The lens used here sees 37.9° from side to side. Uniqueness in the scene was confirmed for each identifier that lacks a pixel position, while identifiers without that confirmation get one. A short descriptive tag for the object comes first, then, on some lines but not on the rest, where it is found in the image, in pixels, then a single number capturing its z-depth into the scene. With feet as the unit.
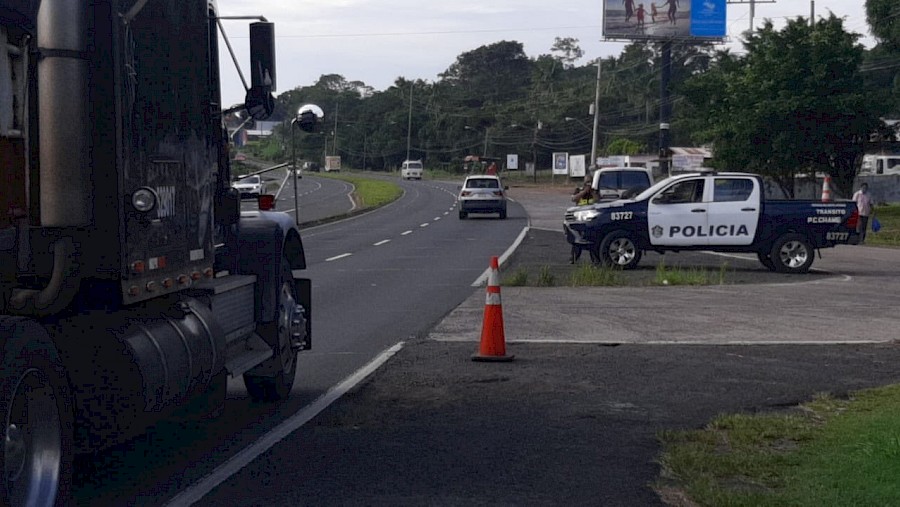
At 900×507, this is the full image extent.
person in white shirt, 115.08
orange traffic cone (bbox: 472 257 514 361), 39.52
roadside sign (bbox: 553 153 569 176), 349.64
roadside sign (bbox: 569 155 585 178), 322.14
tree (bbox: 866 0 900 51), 175.01
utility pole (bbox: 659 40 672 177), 208.76
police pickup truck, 79.61
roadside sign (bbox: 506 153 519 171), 402.31
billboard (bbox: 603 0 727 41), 253.85
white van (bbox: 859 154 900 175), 241.96
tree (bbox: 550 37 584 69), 524.52
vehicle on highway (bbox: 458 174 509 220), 168.66
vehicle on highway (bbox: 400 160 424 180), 396.16
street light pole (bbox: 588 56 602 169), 267.18
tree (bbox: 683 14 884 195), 157.69
